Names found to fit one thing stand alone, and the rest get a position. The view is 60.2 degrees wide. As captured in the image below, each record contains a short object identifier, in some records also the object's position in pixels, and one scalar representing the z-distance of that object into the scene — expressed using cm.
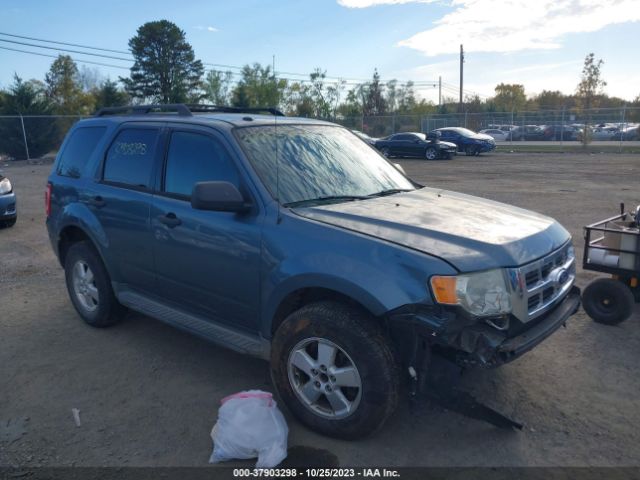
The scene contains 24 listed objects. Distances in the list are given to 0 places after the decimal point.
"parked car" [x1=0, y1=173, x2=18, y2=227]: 944
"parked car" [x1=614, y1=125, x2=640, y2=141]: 3403
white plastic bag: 311
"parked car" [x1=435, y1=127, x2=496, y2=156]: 2936
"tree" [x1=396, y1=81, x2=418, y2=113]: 6525
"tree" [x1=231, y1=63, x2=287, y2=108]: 5422
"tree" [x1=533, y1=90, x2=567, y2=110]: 6425
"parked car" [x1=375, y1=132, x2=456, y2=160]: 2689
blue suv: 302
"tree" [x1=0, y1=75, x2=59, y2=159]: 2919
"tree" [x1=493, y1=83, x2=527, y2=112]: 6244
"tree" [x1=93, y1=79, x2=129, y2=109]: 4253
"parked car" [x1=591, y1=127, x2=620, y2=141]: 3462
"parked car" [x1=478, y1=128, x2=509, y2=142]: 3997
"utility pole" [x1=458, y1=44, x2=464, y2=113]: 5428
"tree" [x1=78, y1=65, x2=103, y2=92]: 7699
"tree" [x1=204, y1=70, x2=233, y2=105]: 6272
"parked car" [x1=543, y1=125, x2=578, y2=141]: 3650
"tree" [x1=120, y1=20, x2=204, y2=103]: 5941
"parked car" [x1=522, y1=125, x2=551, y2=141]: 3834
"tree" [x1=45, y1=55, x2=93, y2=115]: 4456
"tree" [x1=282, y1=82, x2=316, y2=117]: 5553
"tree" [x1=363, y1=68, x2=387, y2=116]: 6088
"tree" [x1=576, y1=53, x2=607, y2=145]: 4309
